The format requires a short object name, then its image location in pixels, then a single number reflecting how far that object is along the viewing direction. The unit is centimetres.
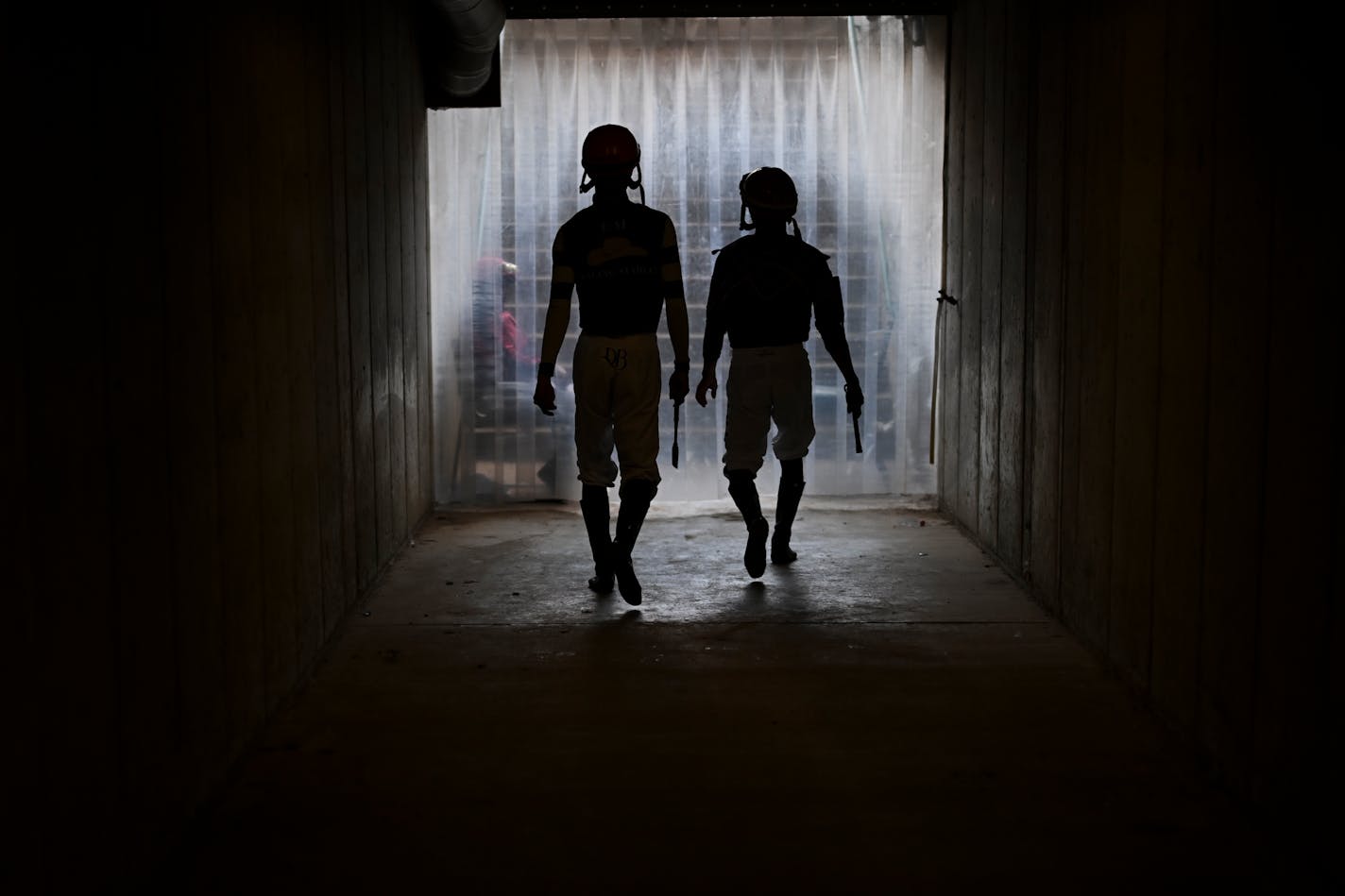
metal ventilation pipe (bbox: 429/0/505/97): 514
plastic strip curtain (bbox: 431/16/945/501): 640
